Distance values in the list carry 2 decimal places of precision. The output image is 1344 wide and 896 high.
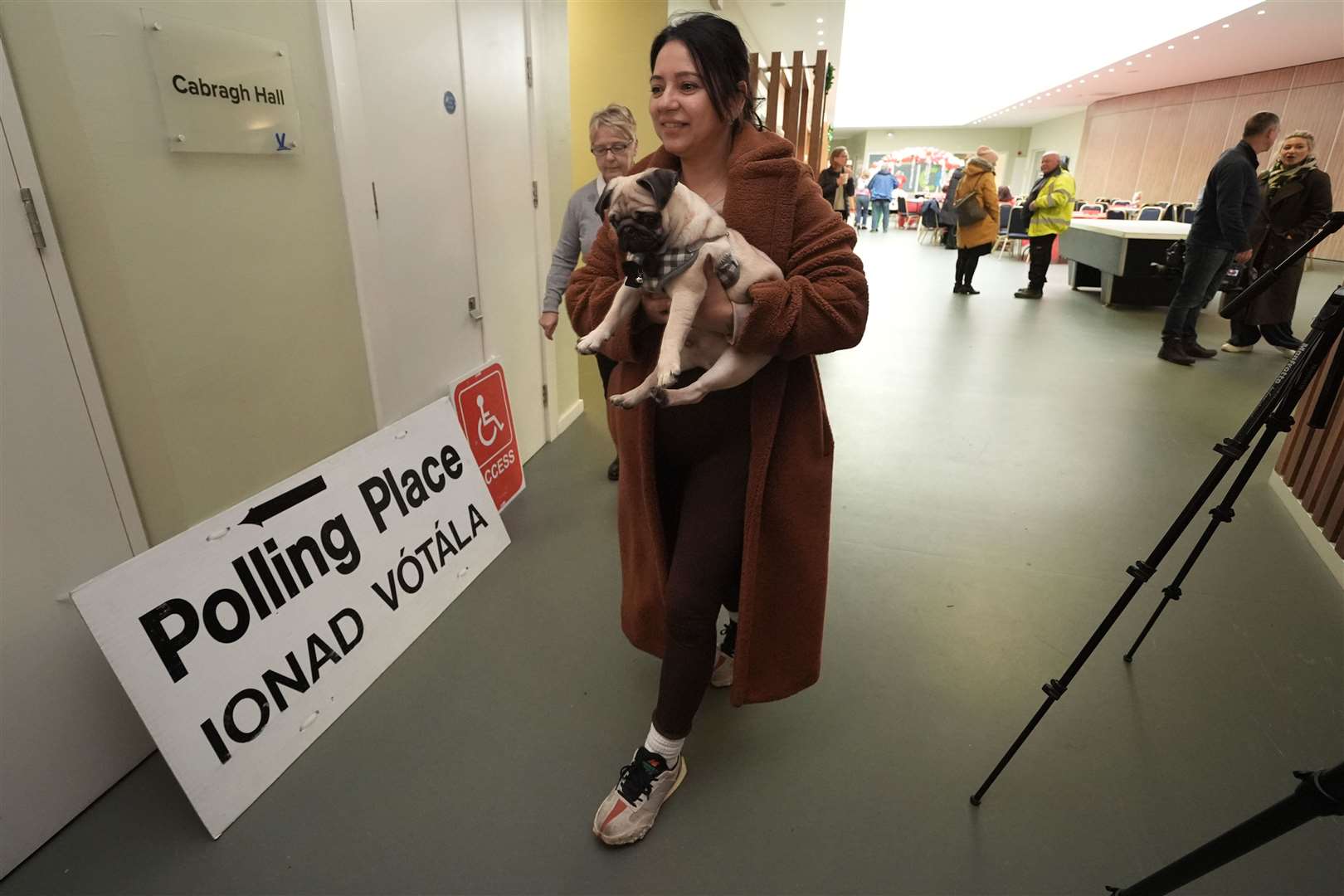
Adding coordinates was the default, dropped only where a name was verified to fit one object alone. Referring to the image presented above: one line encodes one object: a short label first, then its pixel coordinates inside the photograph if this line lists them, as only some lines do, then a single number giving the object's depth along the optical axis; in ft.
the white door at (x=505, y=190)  8.65
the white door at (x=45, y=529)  4.09
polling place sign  4.60
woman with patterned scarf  14.78
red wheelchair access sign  8.73
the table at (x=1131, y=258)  23.11
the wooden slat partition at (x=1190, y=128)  39.55
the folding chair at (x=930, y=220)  48.11
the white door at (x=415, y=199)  6.84
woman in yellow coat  23.61
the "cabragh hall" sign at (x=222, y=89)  4.82
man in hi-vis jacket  23.80
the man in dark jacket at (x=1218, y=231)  14.25
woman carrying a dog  3.62
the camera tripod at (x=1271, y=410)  3.67
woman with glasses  8.10
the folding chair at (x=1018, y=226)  37.99
